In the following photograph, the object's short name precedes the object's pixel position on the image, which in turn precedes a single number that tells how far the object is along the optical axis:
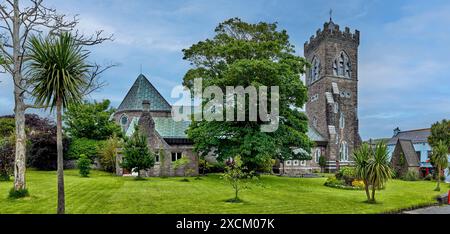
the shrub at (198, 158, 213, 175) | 31.07
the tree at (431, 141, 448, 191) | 24.00
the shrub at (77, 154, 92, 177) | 26.62
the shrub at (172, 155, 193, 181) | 27.30
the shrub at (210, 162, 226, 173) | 32.03
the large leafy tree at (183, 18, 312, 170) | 24.09
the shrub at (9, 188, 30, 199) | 14.20
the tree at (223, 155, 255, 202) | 14.95
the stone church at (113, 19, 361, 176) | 38.94
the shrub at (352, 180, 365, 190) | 22.39
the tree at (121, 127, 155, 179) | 24.44
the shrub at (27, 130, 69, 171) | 31.14
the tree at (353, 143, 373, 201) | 15.39
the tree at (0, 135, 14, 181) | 22.16
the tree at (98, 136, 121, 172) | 31.03
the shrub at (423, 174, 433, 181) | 33.78
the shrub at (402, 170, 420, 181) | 32.97
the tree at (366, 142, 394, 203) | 14.91
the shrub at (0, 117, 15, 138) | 33.38
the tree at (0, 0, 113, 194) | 14.50
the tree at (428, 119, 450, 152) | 41.62
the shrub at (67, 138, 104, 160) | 34.69
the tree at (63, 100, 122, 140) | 38.12
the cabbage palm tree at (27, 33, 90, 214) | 11.57
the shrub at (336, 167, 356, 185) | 23.48
